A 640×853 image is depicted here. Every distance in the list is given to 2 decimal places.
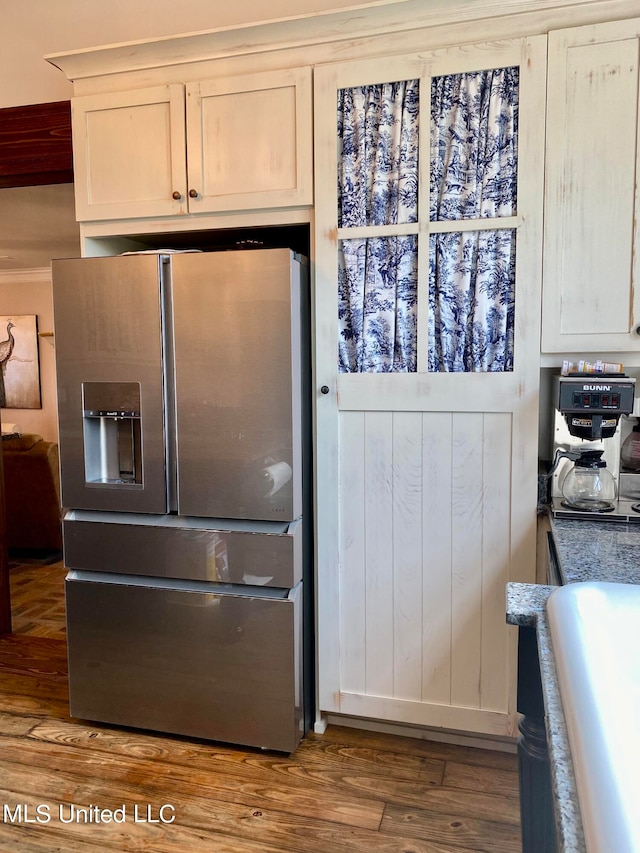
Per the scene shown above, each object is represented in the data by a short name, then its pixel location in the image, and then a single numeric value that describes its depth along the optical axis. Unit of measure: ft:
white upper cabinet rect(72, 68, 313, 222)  6.84
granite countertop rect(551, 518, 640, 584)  4.30
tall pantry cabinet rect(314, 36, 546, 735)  6.41
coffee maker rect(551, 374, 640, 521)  5.87
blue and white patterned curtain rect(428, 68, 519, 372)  6.31
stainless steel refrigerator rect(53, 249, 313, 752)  6.77
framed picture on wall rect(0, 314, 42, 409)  22.74
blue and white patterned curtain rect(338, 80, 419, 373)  6.64
